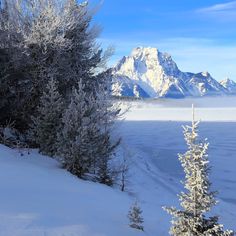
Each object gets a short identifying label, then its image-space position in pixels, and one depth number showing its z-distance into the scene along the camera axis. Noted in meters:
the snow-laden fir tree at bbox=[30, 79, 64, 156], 13.77
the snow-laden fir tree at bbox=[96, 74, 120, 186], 12.94
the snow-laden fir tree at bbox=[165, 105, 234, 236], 5.53
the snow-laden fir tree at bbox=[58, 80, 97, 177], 11.83
